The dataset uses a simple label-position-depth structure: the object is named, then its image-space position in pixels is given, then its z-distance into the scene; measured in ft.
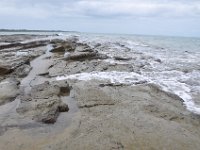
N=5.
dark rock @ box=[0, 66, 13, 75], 26.01
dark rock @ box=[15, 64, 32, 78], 25.48
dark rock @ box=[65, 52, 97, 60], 37.39
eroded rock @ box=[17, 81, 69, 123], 13.97
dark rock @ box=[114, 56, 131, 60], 39.51
